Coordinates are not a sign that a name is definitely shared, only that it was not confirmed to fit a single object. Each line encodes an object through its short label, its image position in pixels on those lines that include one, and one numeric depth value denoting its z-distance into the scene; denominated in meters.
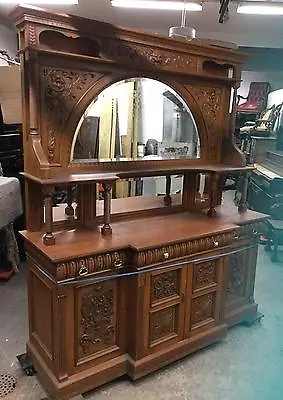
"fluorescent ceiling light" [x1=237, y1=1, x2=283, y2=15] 4.27
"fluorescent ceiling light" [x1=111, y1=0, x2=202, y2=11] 4.39
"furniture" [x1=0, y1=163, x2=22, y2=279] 2.82
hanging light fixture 2.62
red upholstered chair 7.02
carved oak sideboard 1.77
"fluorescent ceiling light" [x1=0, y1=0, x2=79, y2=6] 4.44
